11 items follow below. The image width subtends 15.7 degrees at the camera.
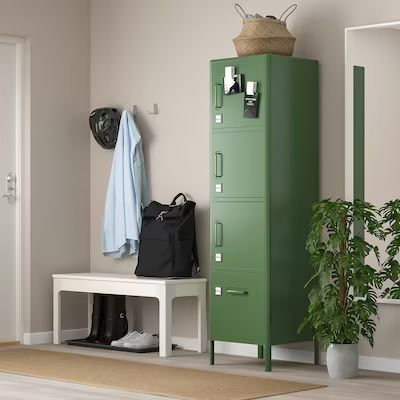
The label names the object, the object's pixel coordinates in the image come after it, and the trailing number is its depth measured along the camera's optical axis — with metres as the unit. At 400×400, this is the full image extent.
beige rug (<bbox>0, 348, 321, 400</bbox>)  7.00
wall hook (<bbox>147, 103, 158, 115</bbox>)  9.63
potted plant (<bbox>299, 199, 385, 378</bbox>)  7.43
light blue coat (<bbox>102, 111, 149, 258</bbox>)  9.54
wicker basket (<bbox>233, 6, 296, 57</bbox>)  8.12
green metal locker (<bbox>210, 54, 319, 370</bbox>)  7.97
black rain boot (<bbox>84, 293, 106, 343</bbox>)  9.67
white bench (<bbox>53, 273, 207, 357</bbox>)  8.68
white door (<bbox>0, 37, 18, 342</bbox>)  9.69
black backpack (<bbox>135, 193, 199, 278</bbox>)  8.94
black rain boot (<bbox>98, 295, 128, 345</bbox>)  9.57
